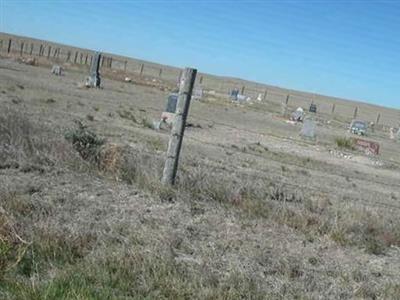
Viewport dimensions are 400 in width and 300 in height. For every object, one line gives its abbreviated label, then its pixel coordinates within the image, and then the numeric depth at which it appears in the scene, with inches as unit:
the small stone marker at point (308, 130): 1320.1
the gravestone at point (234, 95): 2620.3
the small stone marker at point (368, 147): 1269.7
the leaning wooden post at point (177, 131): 384.8
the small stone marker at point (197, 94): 2139.8
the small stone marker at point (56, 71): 1974.5
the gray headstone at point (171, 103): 947.2
